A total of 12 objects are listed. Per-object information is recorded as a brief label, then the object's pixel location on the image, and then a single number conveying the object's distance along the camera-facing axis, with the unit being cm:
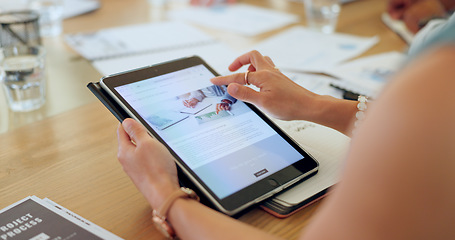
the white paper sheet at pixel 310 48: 118
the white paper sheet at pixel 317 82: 100
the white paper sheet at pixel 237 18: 142
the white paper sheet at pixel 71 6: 145
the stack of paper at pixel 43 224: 54
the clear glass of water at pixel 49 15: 130
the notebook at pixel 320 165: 61
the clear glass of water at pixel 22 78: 88
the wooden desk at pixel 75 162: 61
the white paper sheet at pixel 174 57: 110
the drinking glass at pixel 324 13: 143
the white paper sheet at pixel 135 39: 119
